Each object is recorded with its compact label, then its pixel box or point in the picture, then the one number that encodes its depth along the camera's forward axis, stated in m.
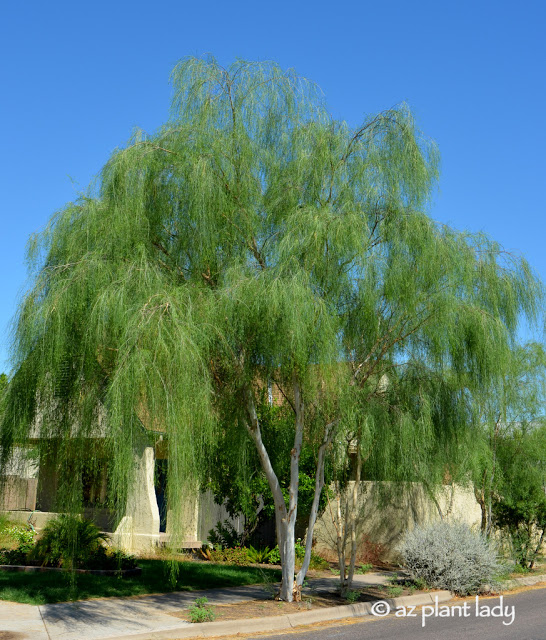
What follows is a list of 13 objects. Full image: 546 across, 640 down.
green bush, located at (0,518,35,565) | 16.05
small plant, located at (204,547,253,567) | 18.39
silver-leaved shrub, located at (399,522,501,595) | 14.72
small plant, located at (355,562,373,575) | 17.51
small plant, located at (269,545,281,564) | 18.66
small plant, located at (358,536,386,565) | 19.69
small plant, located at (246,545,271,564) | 18.56
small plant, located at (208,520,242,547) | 19.30
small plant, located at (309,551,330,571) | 18.06
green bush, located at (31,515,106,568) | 14.92
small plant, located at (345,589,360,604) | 13.06
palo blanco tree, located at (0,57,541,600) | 9.86
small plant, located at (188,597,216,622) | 10.67
